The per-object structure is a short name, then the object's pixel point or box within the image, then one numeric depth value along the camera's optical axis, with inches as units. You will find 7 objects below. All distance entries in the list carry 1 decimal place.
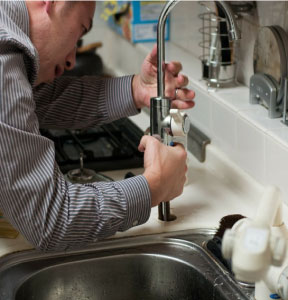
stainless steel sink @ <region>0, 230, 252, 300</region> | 58.2
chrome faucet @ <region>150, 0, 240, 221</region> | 59.5
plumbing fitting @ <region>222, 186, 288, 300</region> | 42.4
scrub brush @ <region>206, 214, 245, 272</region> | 58.3
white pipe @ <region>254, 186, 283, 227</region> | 44.1
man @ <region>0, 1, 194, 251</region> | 54.2
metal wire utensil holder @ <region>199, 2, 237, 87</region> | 72.7
